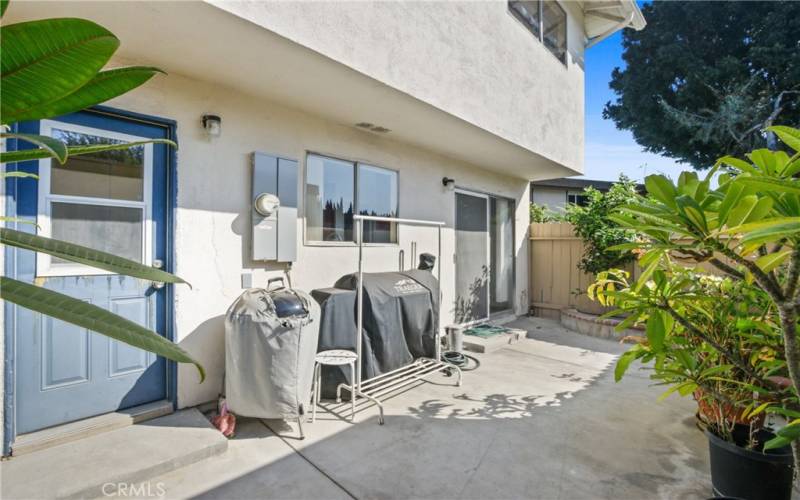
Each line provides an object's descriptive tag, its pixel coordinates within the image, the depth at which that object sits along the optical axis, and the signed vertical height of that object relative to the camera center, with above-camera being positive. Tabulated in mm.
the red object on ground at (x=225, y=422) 3068 -1455
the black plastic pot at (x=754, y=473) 2135 -1266
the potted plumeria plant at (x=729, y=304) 1151 -302
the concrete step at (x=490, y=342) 5624 -1450
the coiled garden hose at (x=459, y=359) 4871 -1471
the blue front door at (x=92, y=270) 2789 -224
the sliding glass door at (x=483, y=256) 6656 -184
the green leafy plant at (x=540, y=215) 11023 +918
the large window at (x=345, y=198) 4441 +588
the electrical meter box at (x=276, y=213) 3773 +304
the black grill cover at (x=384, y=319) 3801 -815
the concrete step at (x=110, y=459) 2275 -1451
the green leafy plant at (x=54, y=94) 476 +193
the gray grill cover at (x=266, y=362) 3025 -953
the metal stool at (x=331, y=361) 3412 -1049
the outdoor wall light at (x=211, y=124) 3479 +1073
